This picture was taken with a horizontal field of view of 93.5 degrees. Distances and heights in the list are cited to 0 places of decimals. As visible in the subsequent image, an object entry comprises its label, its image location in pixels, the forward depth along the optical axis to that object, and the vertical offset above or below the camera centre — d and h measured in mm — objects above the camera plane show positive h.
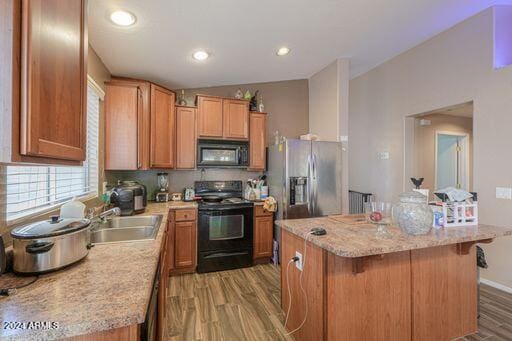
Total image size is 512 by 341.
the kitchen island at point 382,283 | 1516 -776
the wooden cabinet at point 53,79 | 762 +340
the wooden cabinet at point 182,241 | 3006 -885
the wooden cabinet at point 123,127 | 2732 +505
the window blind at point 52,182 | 1266 -84
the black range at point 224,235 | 3135 -854
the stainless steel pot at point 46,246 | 1012 -332
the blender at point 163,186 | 3427 -227
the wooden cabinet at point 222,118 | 3469 +786
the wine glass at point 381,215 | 1663 -323
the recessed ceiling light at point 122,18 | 1906 +1239
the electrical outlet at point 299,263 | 1810 -698
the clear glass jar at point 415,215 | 1603 -295
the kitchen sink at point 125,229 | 1908 -500
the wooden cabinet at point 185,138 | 3396 +468
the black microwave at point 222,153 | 3516 +259
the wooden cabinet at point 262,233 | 3420 -899
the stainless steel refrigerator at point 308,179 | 3184 -105
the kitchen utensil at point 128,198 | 2344 -279
